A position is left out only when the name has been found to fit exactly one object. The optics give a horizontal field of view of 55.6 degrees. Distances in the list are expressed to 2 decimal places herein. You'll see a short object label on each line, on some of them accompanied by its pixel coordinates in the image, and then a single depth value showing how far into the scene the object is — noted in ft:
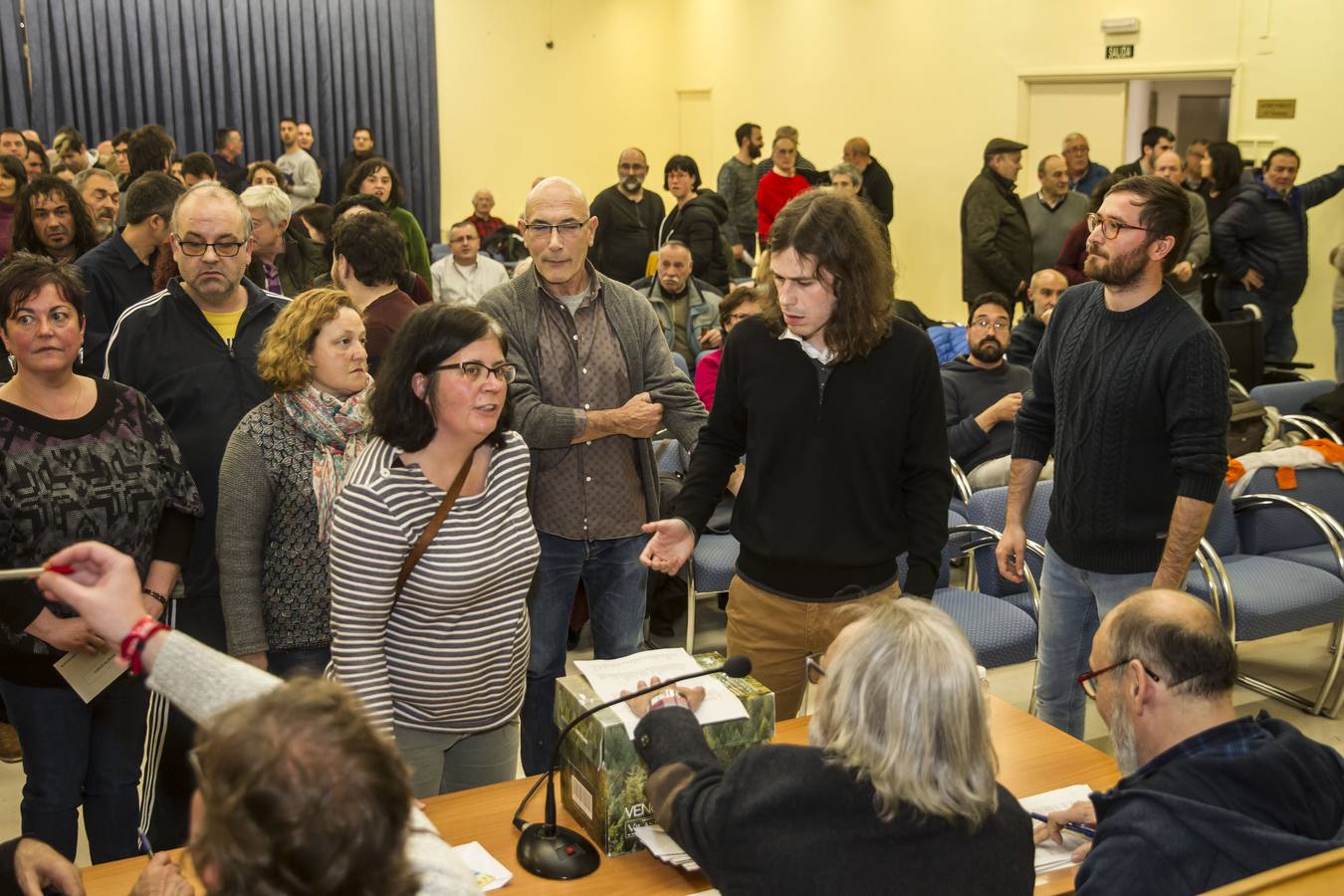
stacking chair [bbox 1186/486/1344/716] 12.83
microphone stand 6.70
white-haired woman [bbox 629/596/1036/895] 5.33
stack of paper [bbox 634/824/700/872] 6.73
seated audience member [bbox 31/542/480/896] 3.77
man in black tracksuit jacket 9.62
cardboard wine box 6.73
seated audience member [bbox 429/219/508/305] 25.50
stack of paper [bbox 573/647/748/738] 7.00
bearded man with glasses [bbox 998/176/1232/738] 9.14
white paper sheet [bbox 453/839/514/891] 6.63
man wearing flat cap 27.35
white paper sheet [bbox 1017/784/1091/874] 6.97
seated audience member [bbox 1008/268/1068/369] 18.89
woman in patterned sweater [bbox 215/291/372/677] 8.72
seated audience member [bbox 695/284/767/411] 16.68
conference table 6.65
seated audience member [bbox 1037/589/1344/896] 5.82
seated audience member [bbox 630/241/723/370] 21.84
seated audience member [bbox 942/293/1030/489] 16.25
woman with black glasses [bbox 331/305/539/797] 7.23
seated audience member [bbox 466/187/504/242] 34.45
